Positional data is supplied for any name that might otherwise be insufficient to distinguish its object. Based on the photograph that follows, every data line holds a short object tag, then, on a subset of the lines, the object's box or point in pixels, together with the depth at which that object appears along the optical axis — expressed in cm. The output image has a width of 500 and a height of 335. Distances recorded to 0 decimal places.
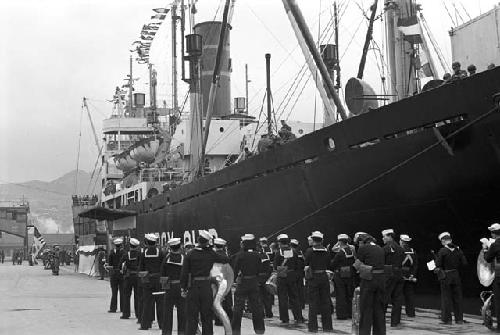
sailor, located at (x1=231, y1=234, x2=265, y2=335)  984
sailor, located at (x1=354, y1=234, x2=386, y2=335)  859
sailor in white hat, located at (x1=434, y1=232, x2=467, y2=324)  1008
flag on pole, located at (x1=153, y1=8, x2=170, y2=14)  3478
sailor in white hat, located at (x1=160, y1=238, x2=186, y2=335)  992
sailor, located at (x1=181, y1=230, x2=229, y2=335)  884
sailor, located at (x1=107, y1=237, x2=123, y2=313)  1377
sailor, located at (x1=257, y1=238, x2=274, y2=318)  1147
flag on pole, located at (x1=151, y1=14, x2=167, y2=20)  3534
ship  1054
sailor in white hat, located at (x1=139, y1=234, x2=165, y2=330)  1094
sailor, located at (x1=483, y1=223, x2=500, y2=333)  909
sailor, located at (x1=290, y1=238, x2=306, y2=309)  1142
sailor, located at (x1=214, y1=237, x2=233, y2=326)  1082
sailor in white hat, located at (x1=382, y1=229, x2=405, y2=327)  1014
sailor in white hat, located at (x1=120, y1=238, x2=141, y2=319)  1258
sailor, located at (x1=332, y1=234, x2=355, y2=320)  1105
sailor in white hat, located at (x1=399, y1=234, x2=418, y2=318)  1070
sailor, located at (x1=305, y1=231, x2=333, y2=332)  1020
